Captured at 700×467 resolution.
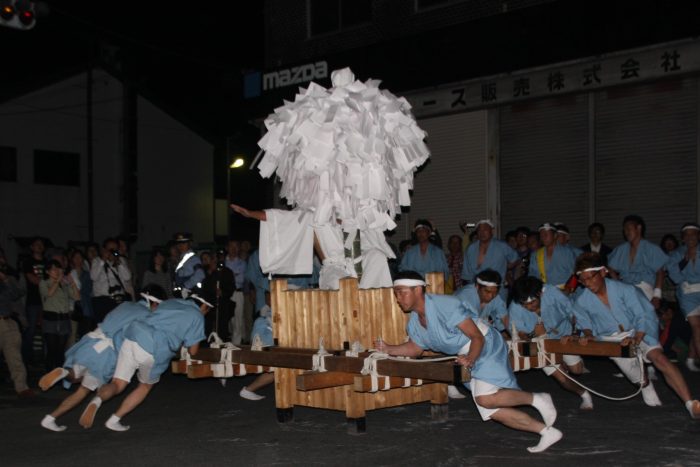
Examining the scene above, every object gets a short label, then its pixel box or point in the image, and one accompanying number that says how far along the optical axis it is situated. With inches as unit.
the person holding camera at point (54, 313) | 448.5
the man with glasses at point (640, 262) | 389.4
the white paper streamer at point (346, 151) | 293.7
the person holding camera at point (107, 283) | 476.1
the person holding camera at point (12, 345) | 384.2
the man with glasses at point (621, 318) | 279.4
